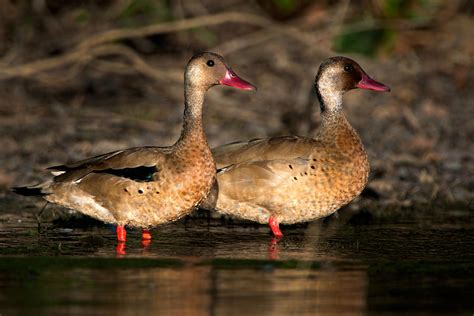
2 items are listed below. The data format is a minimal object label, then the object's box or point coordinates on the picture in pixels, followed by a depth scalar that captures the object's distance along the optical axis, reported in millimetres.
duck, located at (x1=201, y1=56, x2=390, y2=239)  18000
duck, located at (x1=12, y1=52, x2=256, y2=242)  16828
